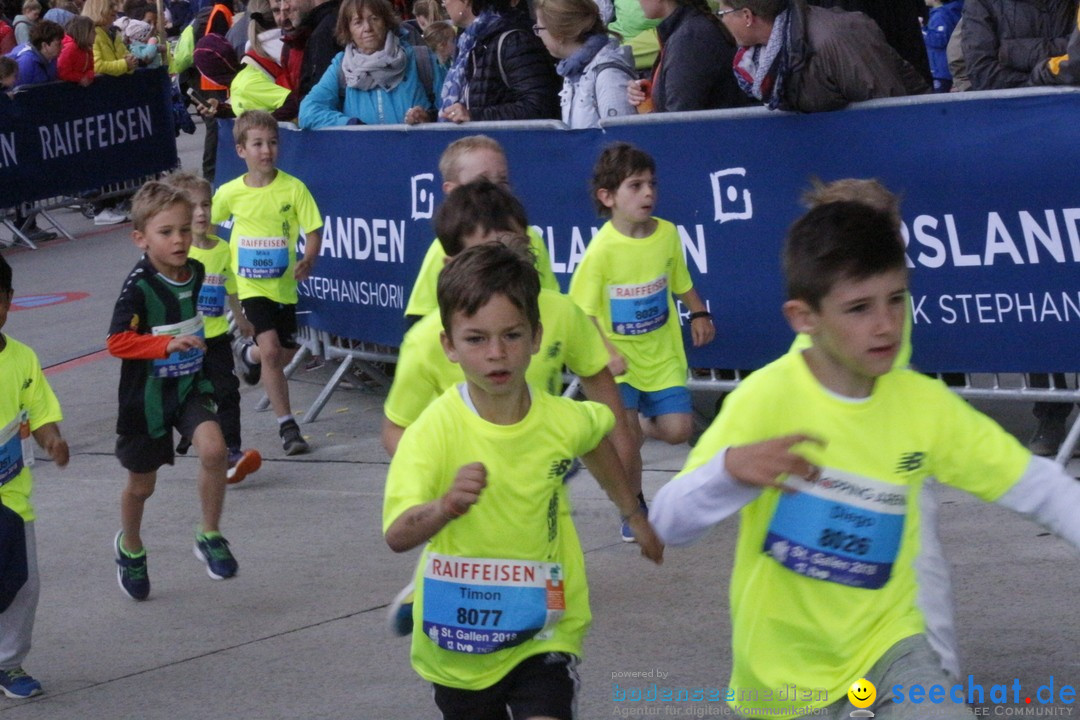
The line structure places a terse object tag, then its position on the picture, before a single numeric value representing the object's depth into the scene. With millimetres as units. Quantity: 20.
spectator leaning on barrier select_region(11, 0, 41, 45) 29017
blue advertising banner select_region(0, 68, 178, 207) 27806
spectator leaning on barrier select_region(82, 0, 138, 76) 29716
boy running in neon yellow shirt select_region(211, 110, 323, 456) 15409
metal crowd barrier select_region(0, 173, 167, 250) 28371
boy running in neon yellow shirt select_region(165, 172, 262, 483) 13715
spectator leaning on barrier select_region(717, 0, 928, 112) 12034
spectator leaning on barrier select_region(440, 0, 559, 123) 14804
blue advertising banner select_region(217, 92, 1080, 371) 11503
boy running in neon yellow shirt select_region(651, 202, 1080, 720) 5671
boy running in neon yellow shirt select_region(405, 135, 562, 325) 9674
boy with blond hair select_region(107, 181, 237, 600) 11322
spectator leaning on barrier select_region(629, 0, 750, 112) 13533
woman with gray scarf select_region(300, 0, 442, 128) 16041
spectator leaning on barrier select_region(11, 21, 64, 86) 28075
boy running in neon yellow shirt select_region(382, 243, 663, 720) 6612
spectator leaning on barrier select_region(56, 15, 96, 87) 28371
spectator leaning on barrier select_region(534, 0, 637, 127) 13742
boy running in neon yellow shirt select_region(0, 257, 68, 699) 9540
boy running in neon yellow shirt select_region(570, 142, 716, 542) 11617
